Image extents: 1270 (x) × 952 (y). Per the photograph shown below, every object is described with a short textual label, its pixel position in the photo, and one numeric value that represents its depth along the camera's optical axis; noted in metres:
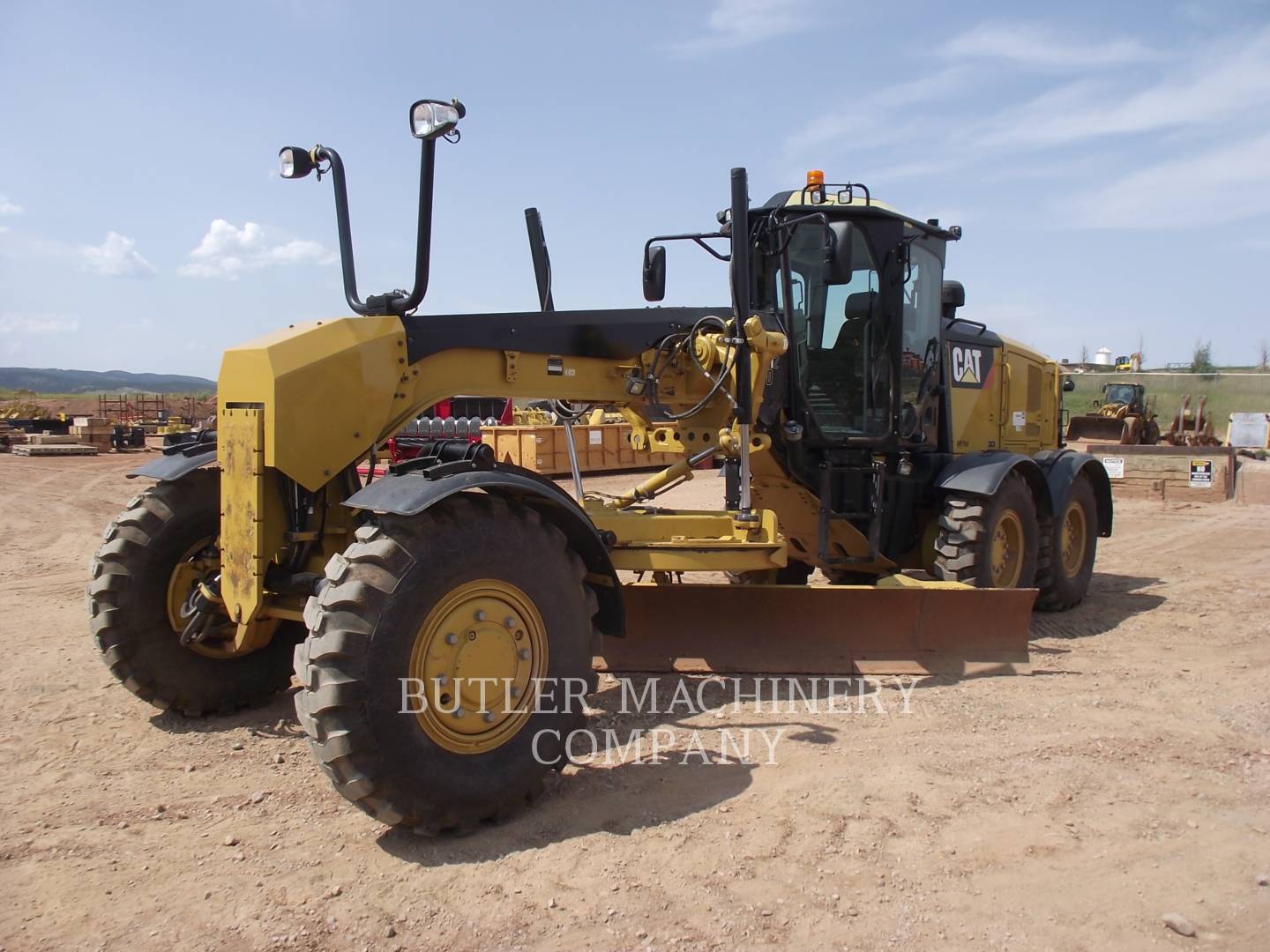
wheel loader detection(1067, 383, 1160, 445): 24.47
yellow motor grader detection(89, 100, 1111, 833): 3.68
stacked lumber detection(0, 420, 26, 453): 28.06
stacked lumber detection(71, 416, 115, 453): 28.39
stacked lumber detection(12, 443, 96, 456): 26.12
